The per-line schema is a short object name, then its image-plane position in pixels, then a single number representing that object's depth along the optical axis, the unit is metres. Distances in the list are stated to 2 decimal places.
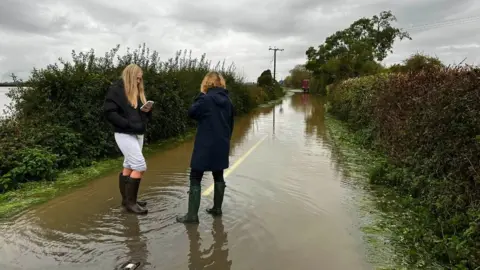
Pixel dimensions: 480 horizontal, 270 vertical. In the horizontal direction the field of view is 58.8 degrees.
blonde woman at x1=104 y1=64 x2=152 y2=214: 6.06
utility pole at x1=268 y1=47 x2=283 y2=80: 92.17
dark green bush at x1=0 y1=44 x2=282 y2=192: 7.89
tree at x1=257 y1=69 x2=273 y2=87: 52.38
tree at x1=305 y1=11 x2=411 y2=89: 52.28
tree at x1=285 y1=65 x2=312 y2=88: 105.79
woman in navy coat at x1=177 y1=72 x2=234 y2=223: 5.80
